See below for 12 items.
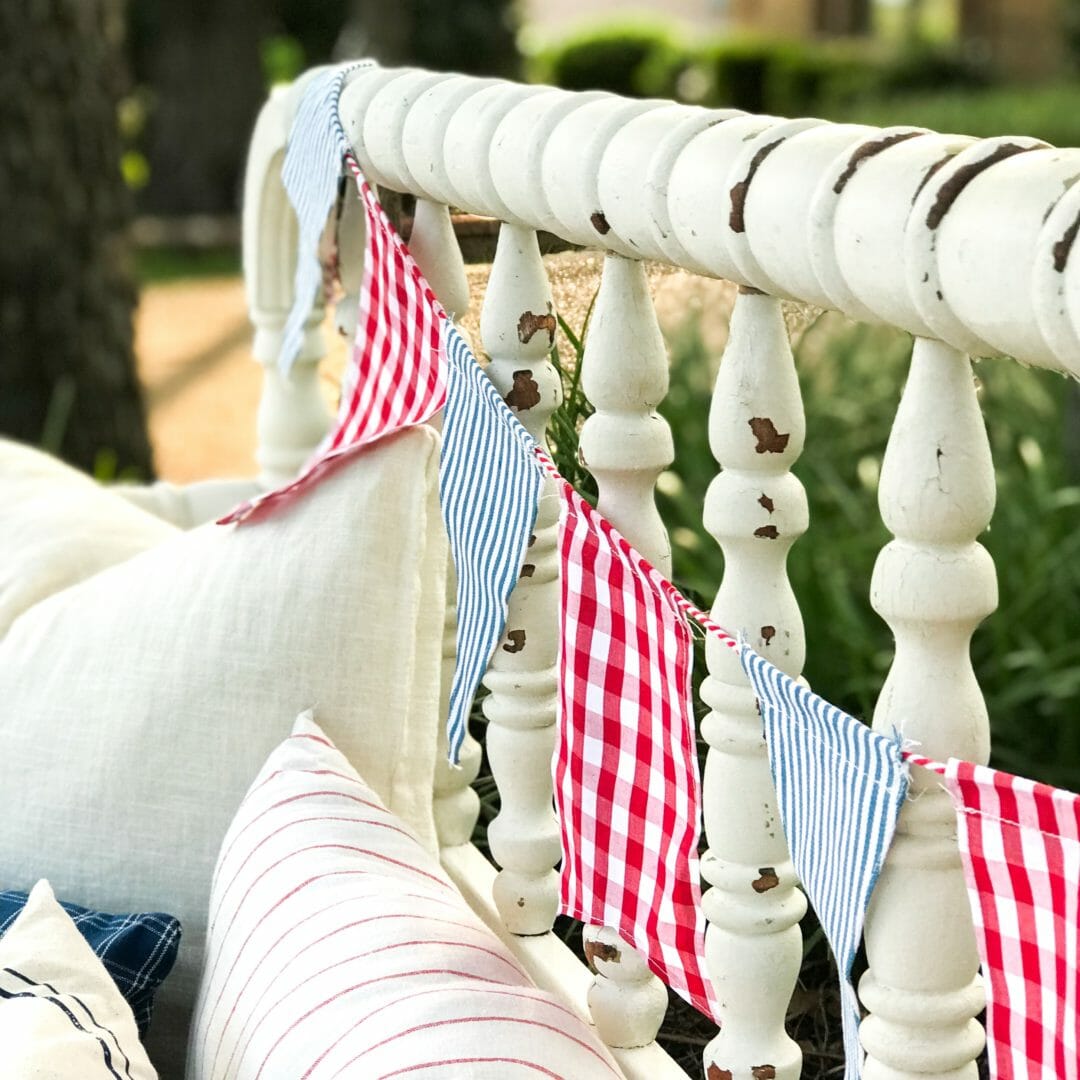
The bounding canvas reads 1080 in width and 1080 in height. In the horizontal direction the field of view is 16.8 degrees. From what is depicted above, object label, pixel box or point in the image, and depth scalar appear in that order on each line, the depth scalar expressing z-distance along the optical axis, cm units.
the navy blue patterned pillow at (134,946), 142
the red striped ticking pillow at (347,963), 127
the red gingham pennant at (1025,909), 112
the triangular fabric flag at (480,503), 136
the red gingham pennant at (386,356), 147
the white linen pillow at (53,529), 166
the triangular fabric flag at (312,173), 158
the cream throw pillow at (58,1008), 128
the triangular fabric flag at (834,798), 117
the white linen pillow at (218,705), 151
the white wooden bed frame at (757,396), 112
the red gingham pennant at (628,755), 129
